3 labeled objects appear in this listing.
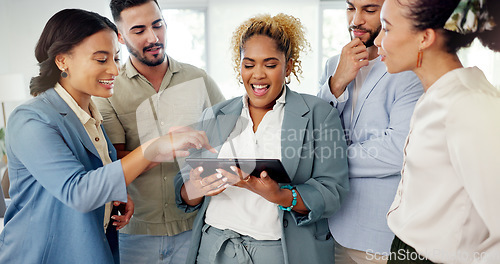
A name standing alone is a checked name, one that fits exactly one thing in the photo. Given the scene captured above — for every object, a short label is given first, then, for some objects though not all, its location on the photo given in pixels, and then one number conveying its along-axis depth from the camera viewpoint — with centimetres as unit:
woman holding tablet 128
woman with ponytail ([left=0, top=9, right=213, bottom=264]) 114
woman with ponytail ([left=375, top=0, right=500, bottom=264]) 79
